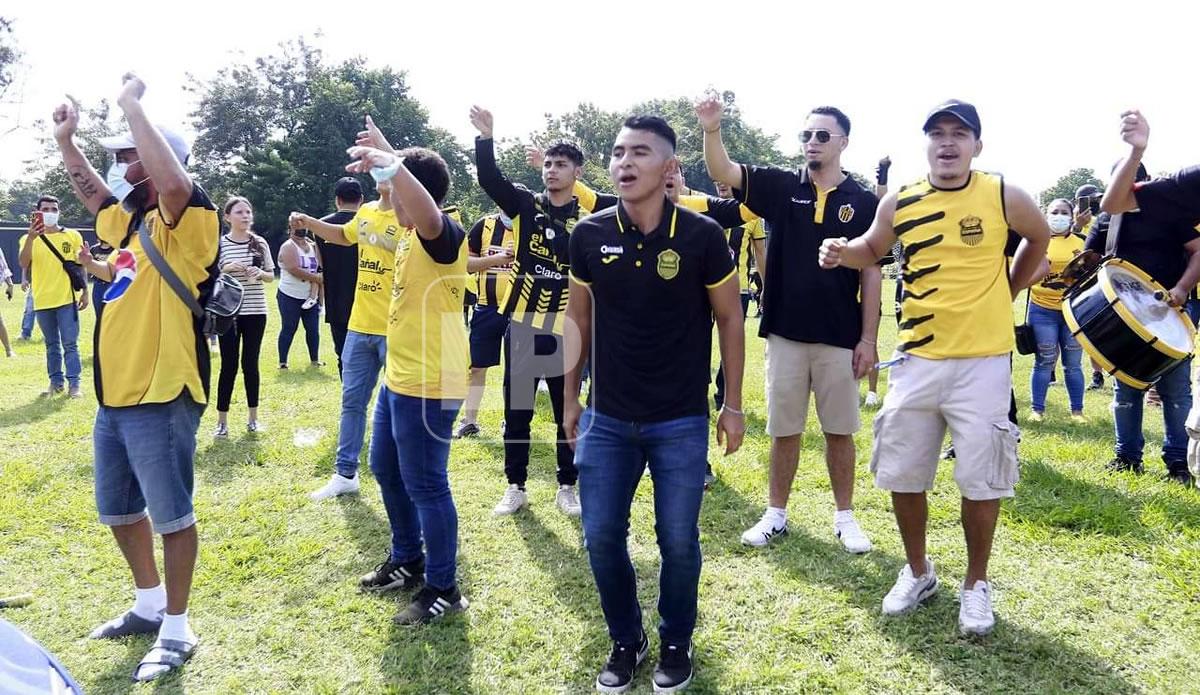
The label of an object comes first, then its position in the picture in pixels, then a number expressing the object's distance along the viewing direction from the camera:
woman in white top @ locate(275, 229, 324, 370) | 9.05
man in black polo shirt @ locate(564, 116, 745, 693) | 2.93
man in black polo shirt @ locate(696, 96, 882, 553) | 4.22
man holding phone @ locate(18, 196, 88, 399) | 8.91
